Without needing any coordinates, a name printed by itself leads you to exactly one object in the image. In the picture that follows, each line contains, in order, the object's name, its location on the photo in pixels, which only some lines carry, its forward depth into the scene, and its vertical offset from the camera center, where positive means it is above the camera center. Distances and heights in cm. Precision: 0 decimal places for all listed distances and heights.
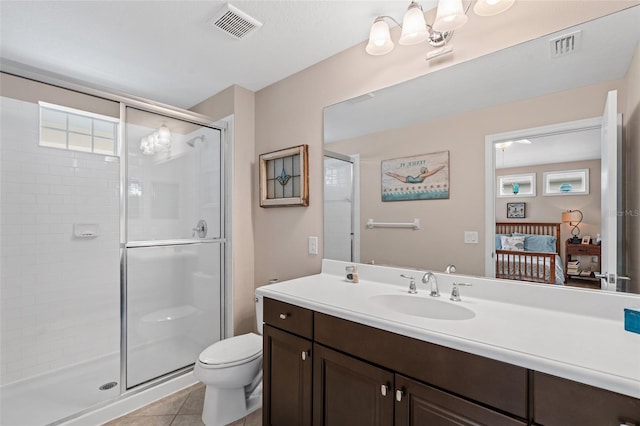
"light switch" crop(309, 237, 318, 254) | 209 -23
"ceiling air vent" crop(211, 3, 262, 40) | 158 +108
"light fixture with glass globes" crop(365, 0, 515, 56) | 126 +88
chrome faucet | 143 -34
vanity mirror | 114 +45
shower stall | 205 -30
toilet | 170 -97
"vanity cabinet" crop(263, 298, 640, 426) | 77 -57
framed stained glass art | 213 +28
